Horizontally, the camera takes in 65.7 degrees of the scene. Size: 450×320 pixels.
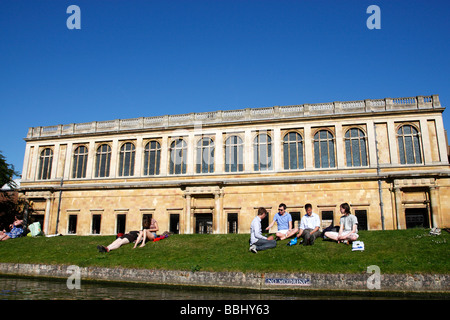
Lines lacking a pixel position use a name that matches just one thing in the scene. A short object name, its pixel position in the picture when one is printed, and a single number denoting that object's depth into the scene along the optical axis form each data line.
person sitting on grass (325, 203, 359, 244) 16.00
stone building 31.36
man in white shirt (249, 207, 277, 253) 16.45
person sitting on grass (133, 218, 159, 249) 19.20
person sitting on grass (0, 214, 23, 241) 25.86
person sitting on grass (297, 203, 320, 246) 16.58
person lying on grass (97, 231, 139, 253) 18.47
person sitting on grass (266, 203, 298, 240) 17.89
